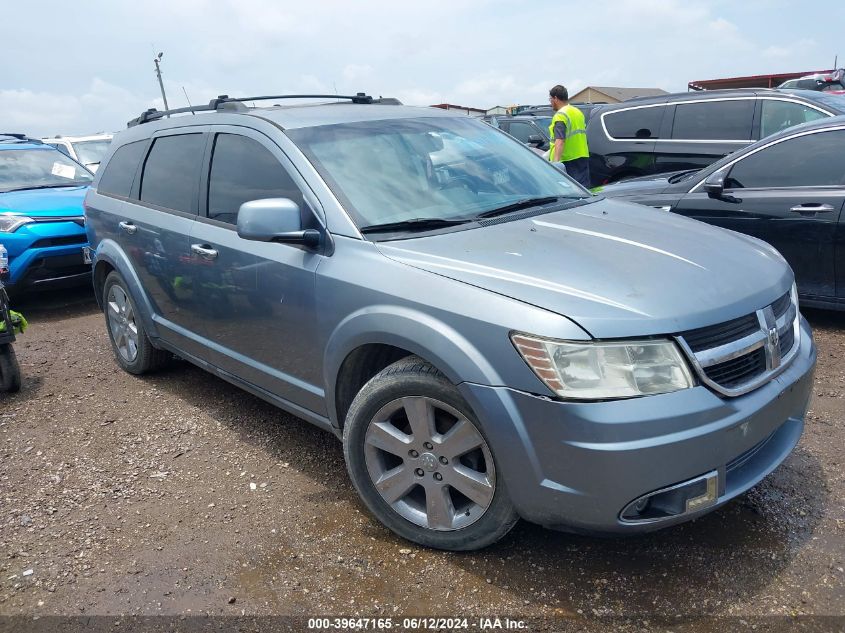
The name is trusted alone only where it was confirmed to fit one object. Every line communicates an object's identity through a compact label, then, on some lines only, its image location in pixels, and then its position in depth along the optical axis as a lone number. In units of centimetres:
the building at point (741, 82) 2181
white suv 1225
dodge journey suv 225
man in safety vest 795
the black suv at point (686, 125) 710
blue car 670
